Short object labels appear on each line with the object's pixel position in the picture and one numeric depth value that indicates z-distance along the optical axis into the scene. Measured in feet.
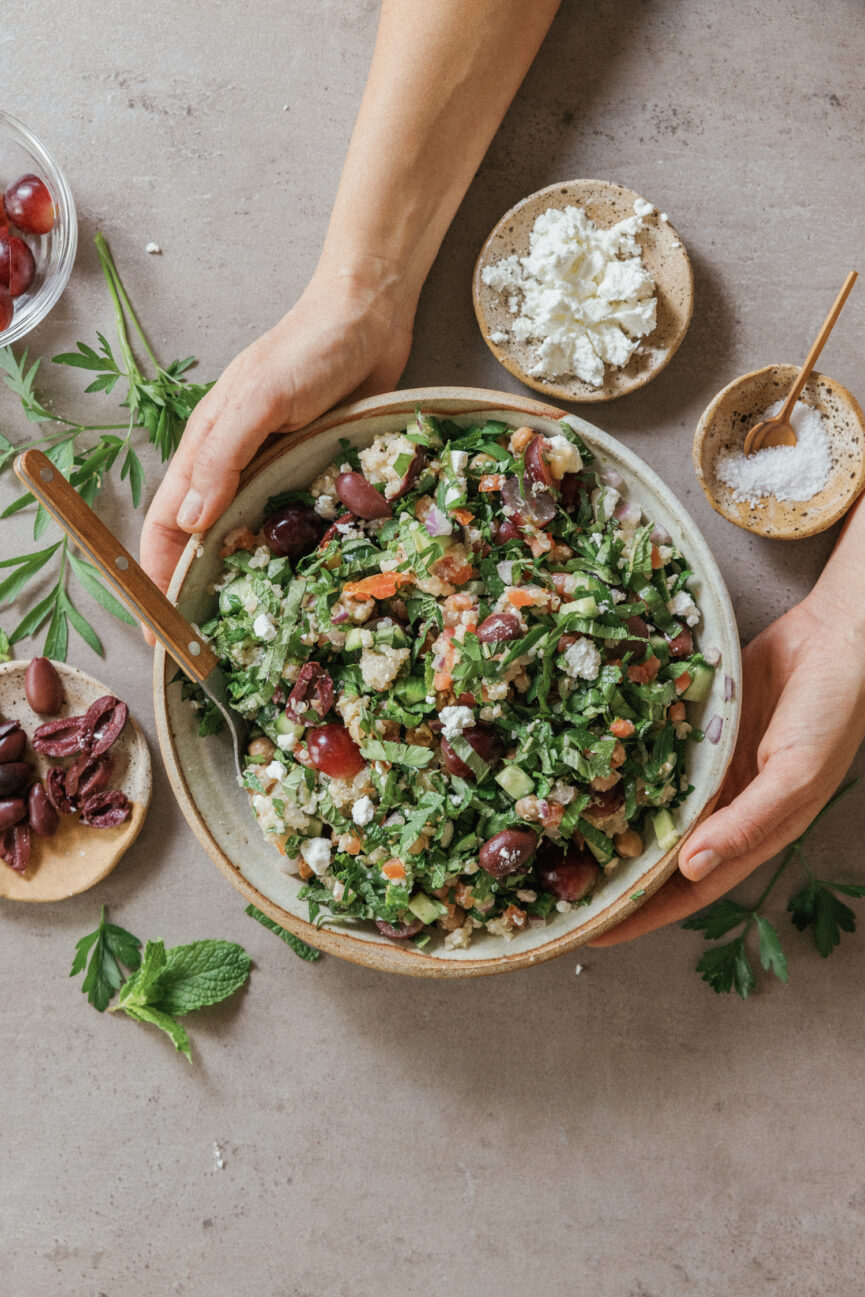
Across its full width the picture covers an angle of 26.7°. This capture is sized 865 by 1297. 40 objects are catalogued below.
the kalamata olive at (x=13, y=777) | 3.06
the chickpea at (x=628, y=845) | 2.79
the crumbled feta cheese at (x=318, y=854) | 2.78
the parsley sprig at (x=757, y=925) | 3.04
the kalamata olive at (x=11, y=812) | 3.06
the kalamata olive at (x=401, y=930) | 2.79
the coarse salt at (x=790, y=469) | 2.96
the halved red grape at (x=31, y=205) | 3.07
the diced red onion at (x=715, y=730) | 2.75
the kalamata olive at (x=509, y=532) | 2.74
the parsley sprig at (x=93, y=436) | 3.03
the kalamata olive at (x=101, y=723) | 3.05
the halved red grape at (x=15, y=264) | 3.06
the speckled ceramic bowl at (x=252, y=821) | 2.75
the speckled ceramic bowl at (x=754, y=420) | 2.94
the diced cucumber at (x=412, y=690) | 2.73
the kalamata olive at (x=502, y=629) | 2.67
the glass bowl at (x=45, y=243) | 3.09
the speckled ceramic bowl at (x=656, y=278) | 2.97
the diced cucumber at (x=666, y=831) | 2.76
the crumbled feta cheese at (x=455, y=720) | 2.68
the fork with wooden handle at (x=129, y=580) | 2.50
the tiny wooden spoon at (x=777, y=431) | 2.92
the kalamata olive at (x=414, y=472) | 2.78
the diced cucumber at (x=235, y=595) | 2.82
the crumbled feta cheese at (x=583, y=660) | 2.68
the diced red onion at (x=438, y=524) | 2.73
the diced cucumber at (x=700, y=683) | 2.77
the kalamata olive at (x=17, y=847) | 3.08
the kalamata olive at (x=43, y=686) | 3.06
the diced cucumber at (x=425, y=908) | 2.76
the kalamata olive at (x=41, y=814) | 3.06
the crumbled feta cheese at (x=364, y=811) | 2.73
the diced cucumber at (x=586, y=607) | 2.68
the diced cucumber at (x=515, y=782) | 2.70
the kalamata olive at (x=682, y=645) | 2.79
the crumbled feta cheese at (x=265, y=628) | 2.75
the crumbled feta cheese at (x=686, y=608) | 2.77
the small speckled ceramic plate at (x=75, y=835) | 3.09
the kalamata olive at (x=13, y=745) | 3.07
